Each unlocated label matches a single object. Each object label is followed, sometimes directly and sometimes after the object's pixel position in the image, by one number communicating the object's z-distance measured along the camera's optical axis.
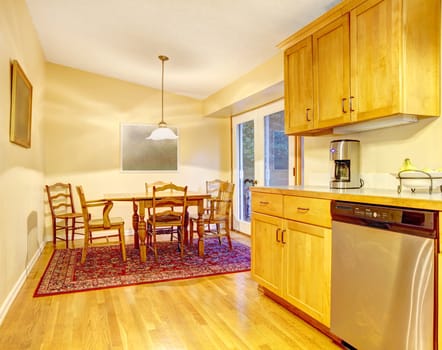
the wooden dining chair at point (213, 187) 5.66
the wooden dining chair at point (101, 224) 3.63
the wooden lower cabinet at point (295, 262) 2.06
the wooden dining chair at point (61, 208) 4.69
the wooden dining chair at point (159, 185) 4.39
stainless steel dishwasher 1.46
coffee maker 2.49
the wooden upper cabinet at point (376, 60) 1.93
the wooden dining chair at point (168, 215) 3.81
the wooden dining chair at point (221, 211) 4.32
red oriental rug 3.09
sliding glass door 4.42
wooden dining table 3.78
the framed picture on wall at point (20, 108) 2.78
